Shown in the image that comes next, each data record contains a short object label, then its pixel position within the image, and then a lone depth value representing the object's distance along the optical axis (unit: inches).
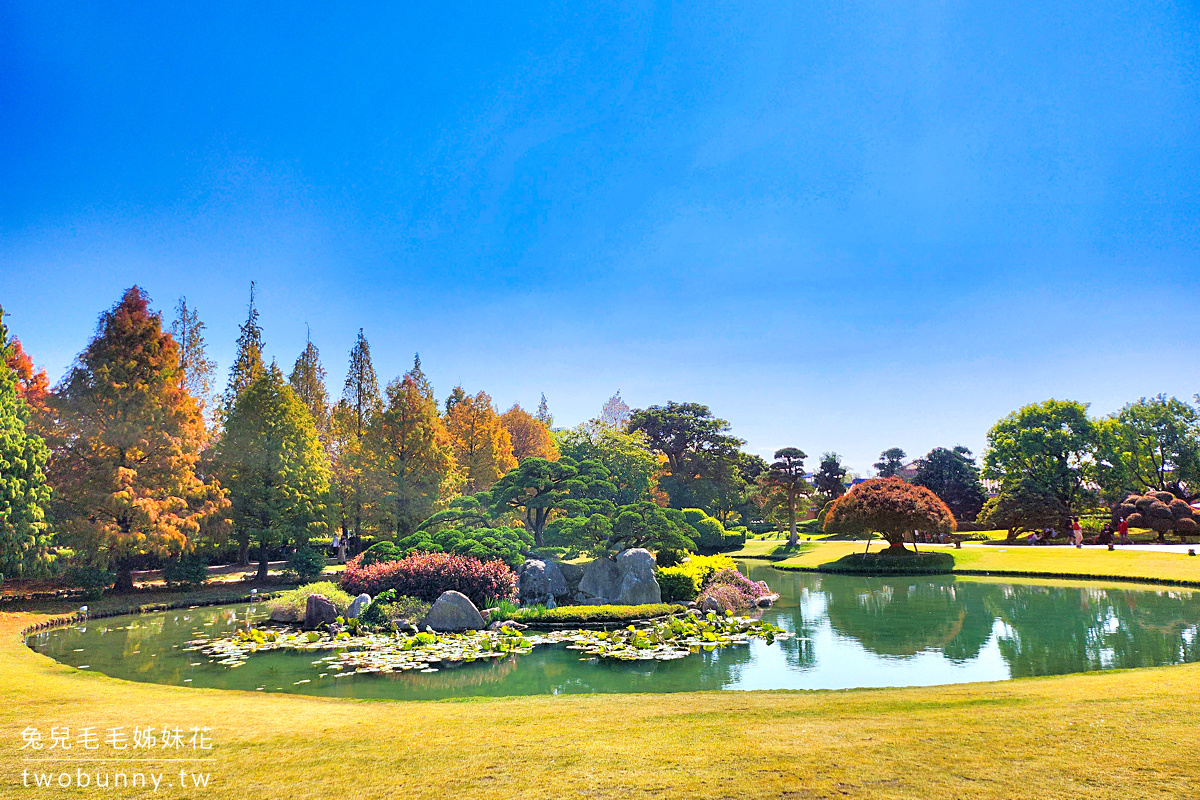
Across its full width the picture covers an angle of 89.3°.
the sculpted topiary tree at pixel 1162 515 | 1401.3
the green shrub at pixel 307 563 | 1000.2
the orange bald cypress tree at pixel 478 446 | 1627.7
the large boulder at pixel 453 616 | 645.3
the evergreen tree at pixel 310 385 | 1769.2
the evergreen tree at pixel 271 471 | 999.0
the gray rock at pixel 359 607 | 666.2
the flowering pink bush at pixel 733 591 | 761.0
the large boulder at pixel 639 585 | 756.0
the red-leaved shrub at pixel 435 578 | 704.4
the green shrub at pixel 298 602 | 689.0
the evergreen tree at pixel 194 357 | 1647.4
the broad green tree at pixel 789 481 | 1665.8
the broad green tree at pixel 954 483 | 2201.0
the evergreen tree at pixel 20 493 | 668.1
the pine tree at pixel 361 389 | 1567.4
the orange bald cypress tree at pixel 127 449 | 802.8
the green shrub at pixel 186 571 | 908.6
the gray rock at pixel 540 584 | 756.6
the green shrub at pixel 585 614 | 679.7
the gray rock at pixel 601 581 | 777.6
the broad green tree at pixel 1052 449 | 1665.8
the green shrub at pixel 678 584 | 778.2
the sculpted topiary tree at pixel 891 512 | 1190.9
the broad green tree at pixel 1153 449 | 1760.6
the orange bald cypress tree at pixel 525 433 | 2133.4
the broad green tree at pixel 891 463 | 2829.7
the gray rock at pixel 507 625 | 645.9
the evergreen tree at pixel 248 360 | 1579.7
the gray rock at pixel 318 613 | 670.5
